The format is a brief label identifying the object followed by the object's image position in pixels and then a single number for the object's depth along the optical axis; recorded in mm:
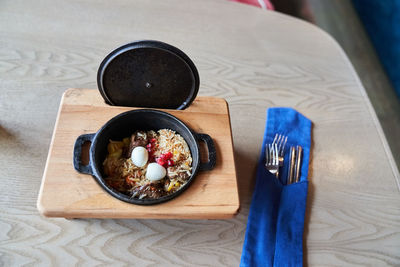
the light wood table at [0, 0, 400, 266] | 923
